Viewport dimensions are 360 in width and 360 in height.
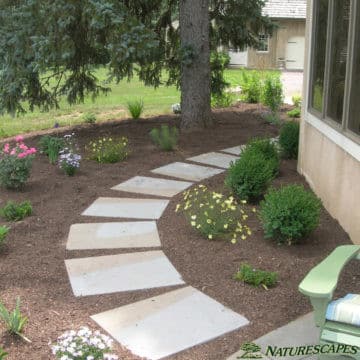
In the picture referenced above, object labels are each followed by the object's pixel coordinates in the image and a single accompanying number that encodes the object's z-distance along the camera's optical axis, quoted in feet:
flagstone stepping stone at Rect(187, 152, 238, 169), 22.94
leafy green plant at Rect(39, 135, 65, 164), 22.99
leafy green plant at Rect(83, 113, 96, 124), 34.09
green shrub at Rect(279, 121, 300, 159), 23.11
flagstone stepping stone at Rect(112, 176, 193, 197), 19.08
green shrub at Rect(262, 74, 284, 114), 35.55
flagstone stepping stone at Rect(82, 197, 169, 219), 16.76
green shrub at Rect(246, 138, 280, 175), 19.93
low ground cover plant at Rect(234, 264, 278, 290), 11.64
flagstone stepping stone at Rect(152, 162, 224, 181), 21.07
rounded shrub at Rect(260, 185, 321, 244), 13.34
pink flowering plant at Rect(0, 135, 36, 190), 18.79
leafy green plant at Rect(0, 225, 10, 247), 13.41
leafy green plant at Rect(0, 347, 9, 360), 8.29
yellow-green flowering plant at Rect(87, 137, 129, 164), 23.20
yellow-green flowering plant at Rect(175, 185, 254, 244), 14.30
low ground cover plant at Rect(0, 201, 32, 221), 16.26
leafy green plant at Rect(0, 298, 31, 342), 9.59
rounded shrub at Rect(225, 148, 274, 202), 16.84
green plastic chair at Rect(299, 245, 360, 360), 7.82
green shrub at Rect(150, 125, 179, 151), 25.09
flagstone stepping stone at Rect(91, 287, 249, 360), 9.57
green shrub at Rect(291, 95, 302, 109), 40.23
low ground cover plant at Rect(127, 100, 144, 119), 34.24
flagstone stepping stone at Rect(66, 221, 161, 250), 14.34
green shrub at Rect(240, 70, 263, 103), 40.78
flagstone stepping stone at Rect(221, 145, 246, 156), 25.04
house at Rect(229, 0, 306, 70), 100.42
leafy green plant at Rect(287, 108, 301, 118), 34.45
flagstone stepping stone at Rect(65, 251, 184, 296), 11.89
